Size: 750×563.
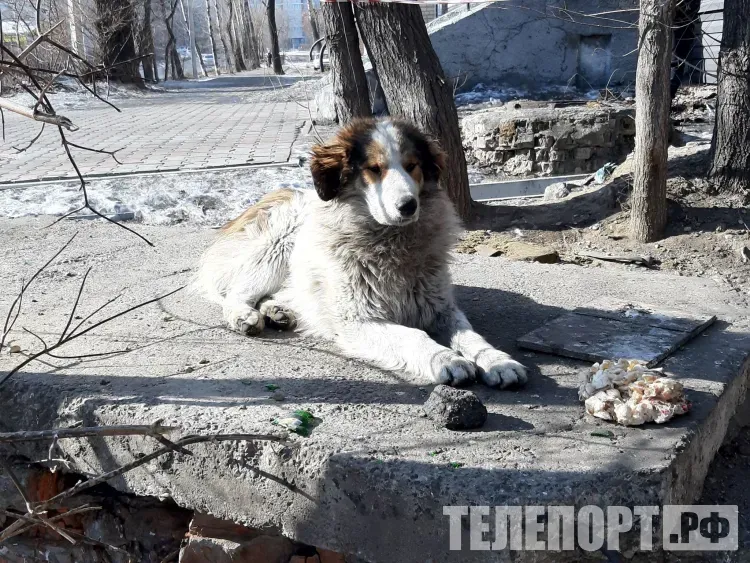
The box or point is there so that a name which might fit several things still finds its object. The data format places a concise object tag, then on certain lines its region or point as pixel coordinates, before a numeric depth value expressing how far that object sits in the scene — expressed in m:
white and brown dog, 3.77
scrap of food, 3.00
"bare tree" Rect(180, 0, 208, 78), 49.11
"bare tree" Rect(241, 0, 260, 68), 56.56
